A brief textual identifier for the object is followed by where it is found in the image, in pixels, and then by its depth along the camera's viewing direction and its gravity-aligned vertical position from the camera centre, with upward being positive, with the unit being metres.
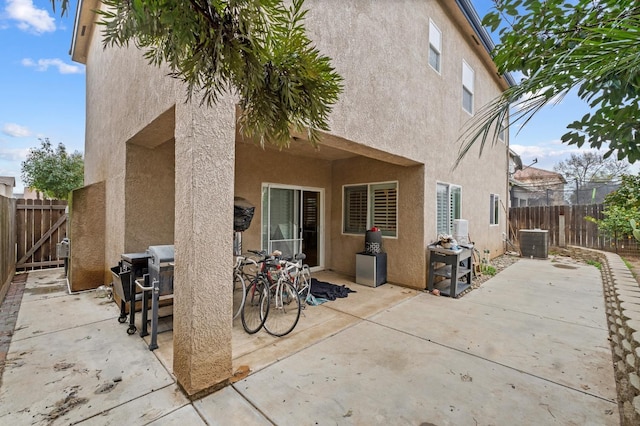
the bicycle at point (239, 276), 4.35 -1.02
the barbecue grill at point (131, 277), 3.85 -0.89
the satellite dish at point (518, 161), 15.86 +2.99
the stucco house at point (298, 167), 2.71 +0.87
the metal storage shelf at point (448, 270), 5.99 -1.32
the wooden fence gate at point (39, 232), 7.66 -0.53
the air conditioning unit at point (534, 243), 10.57 -1.16
